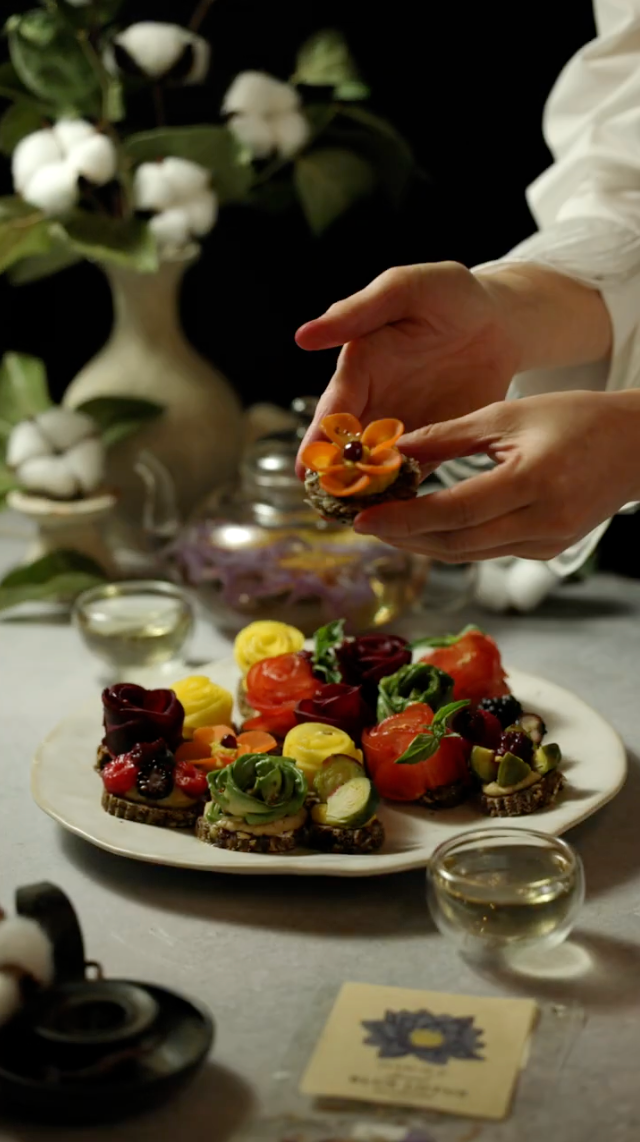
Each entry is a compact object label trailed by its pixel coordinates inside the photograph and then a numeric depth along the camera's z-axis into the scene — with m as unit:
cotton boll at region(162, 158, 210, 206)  1.57
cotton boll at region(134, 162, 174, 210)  1.56
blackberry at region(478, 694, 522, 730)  1.08
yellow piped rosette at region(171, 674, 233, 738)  1.10
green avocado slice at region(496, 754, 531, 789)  1.01
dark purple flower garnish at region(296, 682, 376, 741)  1.07
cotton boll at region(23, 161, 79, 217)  1.55
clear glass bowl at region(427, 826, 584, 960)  0.83
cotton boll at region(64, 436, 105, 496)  1.54
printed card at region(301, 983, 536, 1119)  0.73
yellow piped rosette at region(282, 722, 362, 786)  1.01
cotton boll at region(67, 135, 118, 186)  1.54
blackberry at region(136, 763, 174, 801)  1.00
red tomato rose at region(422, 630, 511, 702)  1.13
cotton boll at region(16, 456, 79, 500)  1.54
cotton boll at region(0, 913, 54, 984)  0.76
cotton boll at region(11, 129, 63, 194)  1.58
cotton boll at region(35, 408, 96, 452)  1.56
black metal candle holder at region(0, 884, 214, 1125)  0.71
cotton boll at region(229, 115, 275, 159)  1.63
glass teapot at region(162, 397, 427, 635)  1.43
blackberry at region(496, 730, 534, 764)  1.03
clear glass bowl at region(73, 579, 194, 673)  1.34
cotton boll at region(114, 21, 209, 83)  1.59
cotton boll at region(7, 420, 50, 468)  1.55
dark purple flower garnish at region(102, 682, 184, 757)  1.03
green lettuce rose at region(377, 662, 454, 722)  1.08
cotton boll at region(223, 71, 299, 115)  1.62
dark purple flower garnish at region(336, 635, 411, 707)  1.12
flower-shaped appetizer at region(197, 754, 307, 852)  0.94
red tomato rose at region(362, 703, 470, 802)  1.02
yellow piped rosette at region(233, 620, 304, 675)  1.20
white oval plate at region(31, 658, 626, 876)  0.93
